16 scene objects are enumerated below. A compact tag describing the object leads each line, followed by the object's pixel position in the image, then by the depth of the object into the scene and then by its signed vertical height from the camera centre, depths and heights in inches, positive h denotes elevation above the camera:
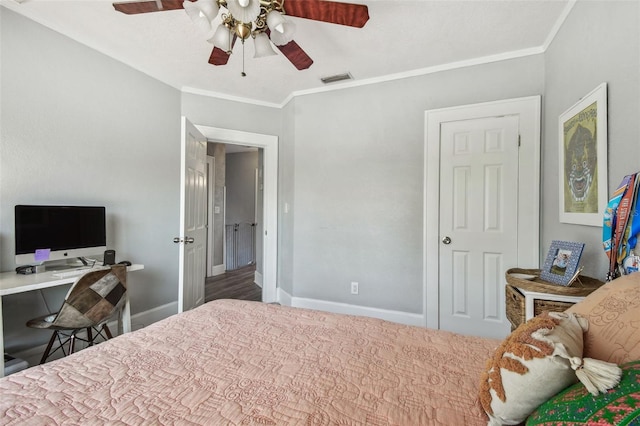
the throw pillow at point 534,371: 22.4 -12.8
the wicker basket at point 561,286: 57.2 -15.2
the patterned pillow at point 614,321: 26.5 -10.8
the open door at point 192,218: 103.7 -3.7
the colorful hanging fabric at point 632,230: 45.6 -2.9
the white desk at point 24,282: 66.4 -17.8
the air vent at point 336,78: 115.9 +51.4
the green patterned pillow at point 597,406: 18.3 -12.8
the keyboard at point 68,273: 78.0 -17.4
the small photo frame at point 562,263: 61.2 -11.3
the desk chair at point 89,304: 72.1 -24.0
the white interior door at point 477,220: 98.8 -3.6
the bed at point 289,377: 30.5 -21.5
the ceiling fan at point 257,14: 57.6 +38.9
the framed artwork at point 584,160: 58.9 +11.2
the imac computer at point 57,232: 78.5 -7.1
